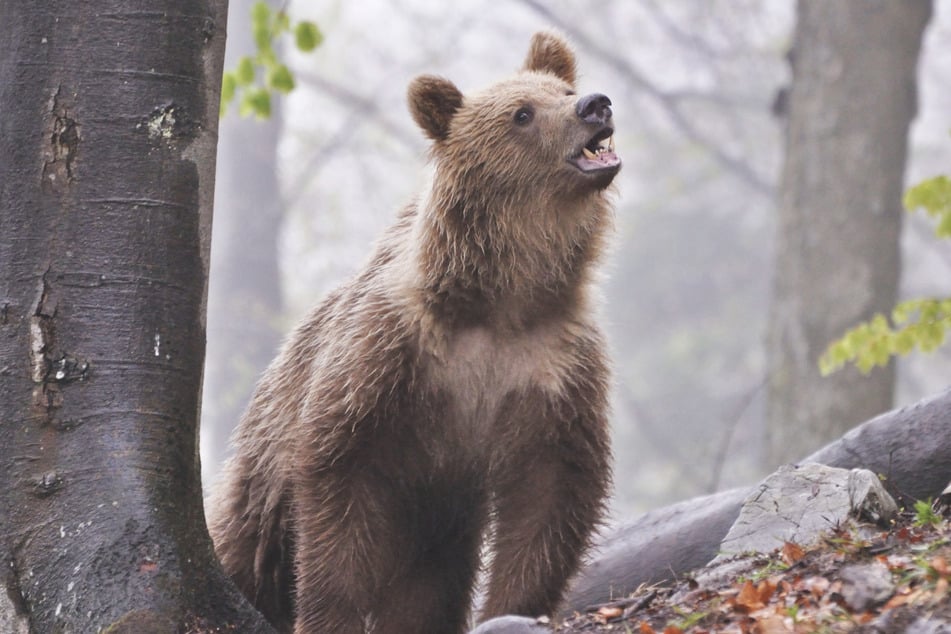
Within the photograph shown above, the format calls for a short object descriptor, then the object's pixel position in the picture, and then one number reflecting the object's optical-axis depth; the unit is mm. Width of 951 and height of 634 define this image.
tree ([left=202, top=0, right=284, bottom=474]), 48844
